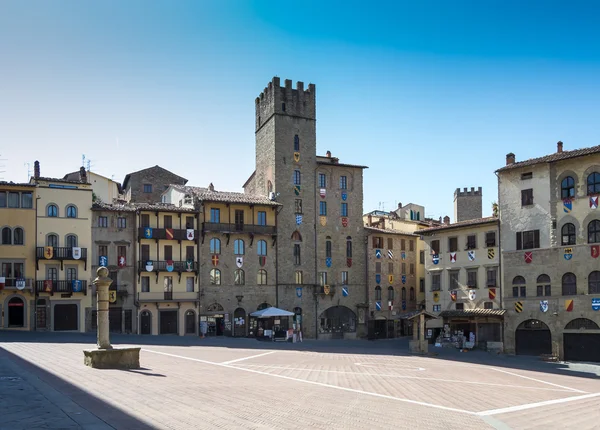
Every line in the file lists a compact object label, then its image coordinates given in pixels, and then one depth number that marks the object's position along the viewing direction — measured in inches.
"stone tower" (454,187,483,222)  3088.1
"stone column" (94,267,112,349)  957.2
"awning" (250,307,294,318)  2201.0
